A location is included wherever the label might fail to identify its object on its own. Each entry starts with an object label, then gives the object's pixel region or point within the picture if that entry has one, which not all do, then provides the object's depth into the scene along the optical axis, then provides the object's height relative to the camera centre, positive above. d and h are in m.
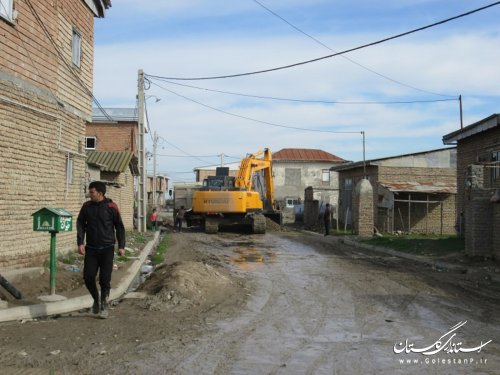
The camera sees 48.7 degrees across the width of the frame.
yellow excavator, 27.30 +0.07
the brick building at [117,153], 24.55 +2.33
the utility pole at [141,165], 26.19 +1.77
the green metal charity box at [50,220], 8.25 -0.28
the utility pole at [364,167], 31.38 +2.02
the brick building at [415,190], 29.06 +0.72
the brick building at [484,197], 14.83 +0.19
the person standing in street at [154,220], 29.16 -0.95
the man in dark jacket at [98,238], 7.64 -0.51
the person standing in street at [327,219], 28.12 -0.82
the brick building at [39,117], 10.16 +1.76
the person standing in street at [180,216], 29.00 -0.73
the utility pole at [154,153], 53.68 +4.94
